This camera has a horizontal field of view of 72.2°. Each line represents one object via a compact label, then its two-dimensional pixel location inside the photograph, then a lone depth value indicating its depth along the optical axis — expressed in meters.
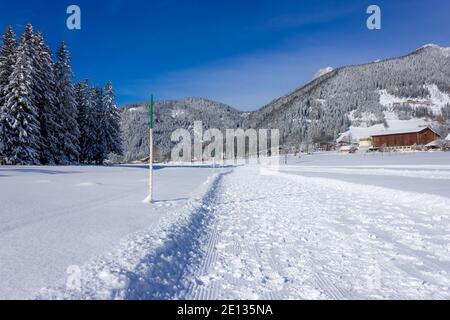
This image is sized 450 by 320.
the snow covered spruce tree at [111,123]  49.34
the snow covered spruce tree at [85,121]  45.62
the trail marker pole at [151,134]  10.12
